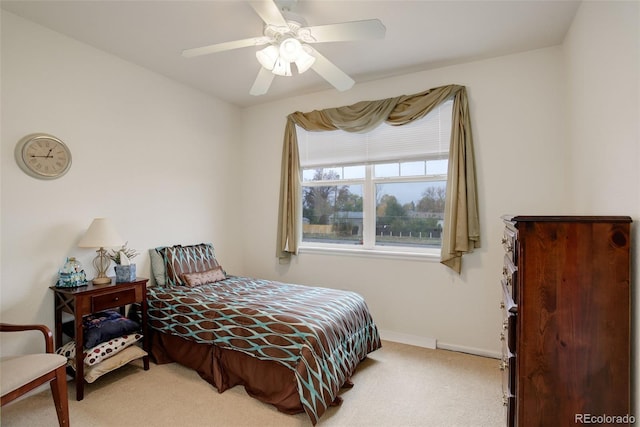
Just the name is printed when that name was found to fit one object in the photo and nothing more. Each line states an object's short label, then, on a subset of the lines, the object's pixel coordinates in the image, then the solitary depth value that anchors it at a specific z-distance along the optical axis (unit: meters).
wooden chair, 1.63
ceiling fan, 1.74
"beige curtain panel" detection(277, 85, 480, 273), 2.87
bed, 2.04
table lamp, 2.45
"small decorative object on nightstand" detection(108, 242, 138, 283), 2.63
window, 3.17
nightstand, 2.23
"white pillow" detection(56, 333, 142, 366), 2.29
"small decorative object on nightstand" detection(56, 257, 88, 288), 2.38
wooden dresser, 1.28
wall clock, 2.29
